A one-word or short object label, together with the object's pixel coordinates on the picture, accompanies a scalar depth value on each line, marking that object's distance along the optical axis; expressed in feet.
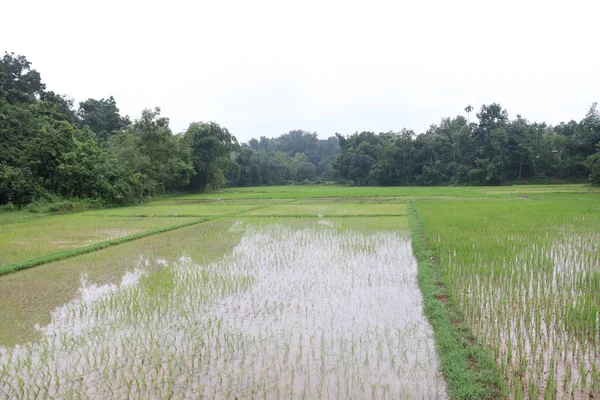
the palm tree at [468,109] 148.66
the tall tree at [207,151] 98.68
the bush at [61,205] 52.70
